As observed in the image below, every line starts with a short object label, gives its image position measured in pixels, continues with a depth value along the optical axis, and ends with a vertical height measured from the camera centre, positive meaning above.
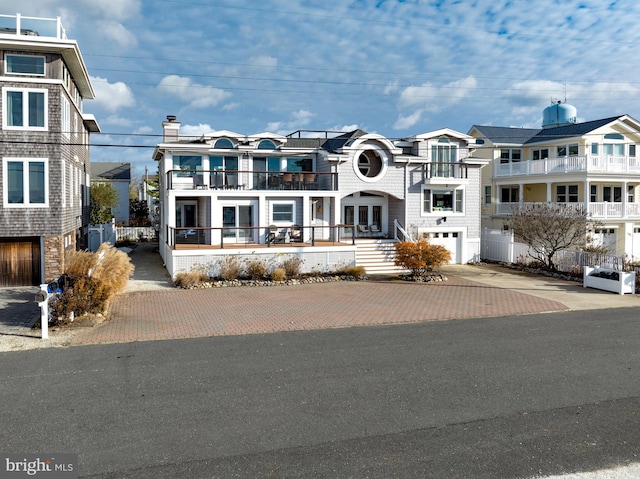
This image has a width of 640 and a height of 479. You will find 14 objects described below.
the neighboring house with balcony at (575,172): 29.27 +3.74
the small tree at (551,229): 22.97 +0.23
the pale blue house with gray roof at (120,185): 47.22 +4.70
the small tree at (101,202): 32.75 +2.26
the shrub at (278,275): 19.97 -1.60
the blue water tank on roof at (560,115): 39.62 +9.42
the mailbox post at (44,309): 11.17 -1.64
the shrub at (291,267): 20.81 -1.35
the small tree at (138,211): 48.72 +2.41
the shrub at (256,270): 20.00 -1.41
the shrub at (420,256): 21.00 -0.91
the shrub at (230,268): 19.78 -1.34
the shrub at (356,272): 21.19 -1.58
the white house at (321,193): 23.16 +2.05
